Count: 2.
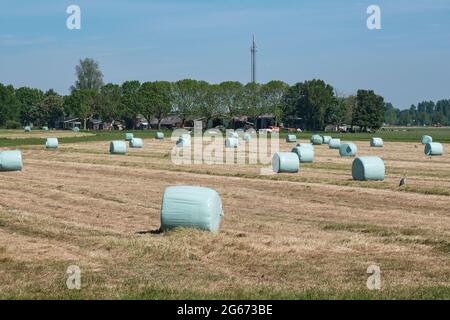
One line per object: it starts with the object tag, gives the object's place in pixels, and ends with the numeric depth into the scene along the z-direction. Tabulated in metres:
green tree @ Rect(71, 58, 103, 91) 196.25
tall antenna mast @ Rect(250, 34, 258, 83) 156.12
